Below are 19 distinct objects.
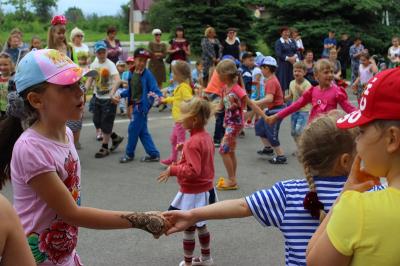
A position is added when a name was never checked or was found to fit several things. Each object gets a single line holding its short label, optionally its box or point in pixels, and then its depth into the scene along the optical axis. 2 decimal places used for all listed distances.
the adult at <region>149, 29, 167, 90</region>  15.05
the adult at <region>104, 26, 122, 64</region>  13.82
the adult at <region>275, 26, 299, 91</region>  16.19
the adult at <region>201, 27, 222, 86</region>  16.03
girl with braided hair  2.38
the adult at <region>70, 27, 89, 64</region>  10.25
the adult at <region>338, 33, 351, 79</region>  22.19
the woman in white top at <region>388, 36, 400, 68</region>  18.84
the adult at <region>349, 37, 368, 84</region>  17.88
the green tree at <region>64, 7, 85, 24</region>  64.84
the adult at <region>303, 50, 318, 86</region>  14.26
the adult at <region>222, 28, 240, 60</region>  16.53
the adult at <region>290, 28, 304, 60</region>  17.40
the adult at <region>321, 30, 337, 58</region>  20.72
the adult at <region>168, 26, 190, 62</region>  15.38
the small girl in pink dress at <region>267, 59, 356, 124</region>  7.15
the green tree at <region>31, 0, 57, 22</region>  60.75
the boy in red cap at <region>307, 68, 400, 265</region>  1.56
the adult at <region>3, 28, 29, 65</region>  10.80
